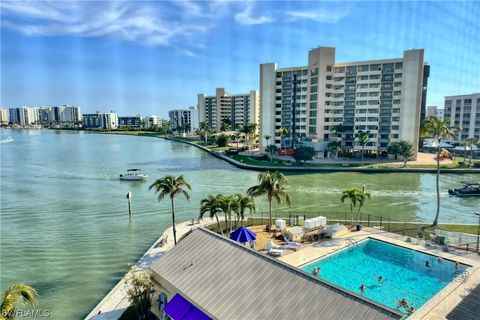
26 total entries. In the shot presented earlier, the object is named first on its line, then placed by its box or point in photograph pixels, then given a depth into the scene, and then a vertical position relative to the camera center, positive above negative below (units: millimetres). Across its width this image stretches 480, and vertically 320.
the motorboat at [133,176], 55719 -8913
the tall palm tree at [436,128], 26641 -202
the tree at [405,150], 66000 -5134
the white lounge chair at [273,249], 20641 -8220
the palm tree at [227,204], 22406 -5589
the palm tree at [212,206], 22312 -5681
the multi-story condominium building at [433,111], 157500 +7552
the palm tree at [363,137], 73131 -2634
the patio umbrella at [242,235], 20719 -7286
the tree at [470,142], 68000 -3578
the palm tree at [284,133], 85412 -2062
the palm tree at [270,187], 25281 -4984
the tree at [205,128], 130538 -1214
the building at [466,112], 105000 +4598
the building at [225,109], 169875 +9554
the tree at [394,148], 68675 -4925
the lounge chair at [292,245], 22094 -8423
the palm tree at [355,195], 25273 -5586
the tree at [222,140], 111188 -5067
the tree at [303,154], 67875 -6094
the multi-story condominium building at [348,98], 75625 +7044
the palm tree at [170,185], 22188 -4180
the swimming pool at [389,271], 17188 -8961
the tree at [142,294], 14327 -7722
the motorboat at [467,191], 43250 -9107
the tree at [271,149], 76938 -5796
